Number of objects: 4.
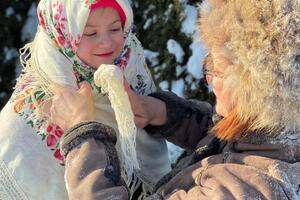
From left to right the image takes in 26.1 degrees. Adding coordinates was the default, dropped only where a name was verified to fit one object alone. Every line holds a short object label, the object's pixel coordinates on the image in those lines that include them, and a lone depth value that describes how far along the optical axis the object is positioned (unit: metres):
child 2.03
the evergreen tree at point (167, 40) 3.69
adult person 1.52
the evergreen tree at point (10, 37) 4.55
